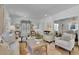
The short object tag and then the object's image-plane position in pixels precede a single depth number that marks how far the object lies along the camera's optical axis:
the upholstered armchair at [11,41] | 0.81
